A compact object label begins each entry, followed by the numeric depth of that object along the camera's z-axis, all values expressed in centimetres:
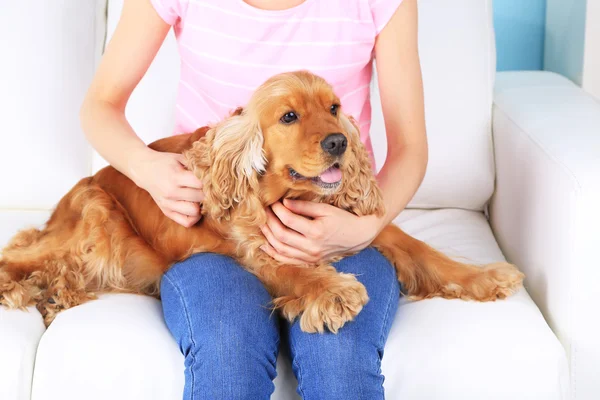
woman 149
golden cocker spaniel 156
